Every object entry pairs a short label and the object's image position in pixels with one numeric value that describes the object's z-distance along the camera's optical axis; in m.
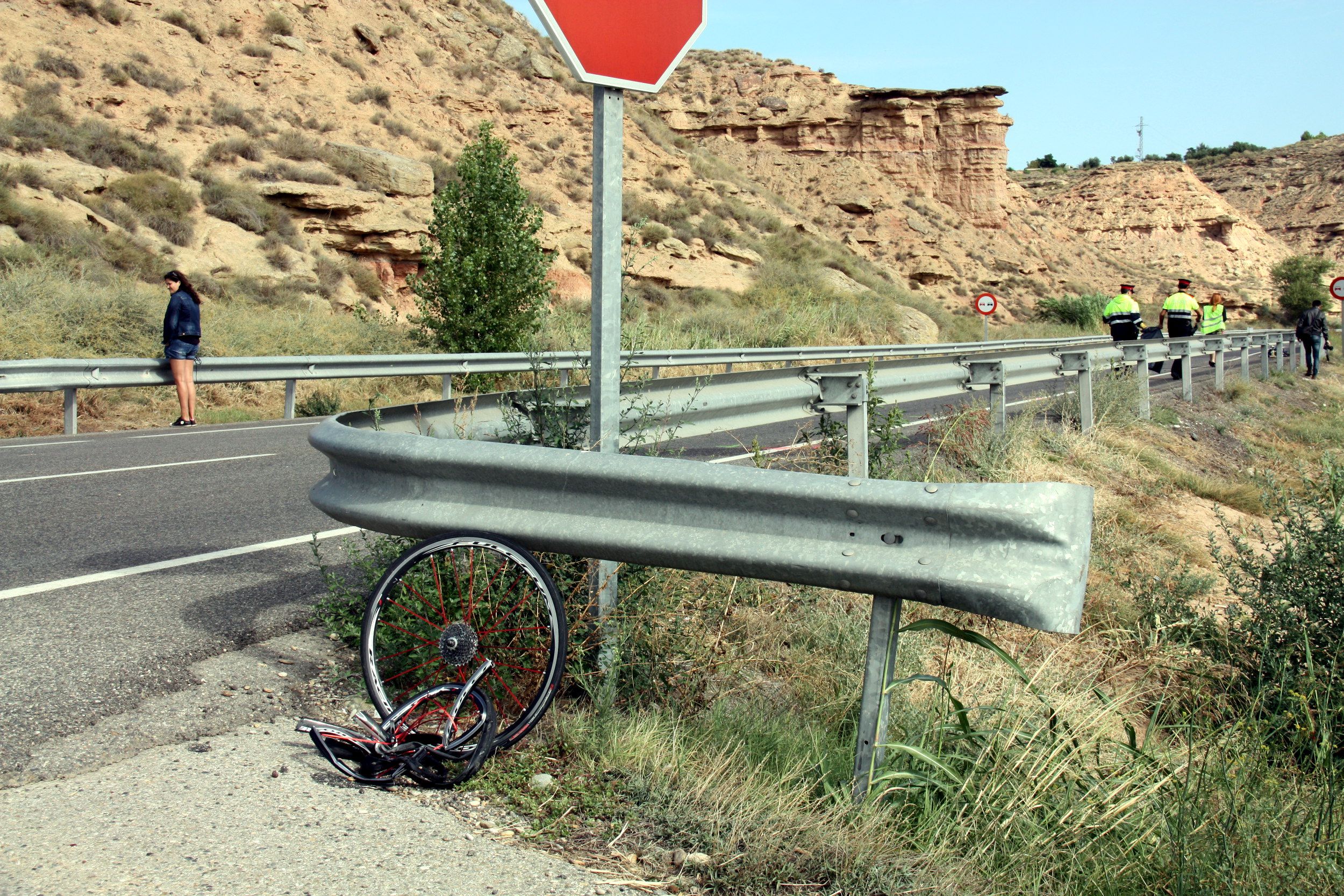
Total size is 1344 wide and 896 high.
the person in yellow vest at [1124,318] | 17.92
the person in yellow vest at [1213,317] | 21.82
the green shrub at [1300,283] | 62.88
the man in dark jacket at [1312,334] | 23.61
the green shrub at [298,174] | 27.91
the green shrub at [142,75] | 28.72
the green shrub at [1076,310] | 51.25
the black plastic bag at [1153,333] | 19.70
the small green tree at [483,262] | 18.02
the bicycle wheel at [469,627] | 3.12
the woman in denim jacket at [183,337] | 12.52
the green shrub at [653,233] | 34.25
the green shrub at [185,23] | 33.03
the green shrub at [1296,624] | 4.40
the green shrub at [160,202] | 23.34
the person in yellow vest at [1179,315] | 19.14
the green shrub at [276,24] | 35.09
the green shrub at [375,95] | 34.94
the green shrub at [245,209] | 25.23
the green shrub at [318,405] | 15.01
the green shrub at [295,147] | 29.66
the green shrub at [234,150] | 27.91
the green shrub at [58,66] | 27.83
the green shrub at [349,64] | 36.59
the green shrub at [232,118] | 29.80
